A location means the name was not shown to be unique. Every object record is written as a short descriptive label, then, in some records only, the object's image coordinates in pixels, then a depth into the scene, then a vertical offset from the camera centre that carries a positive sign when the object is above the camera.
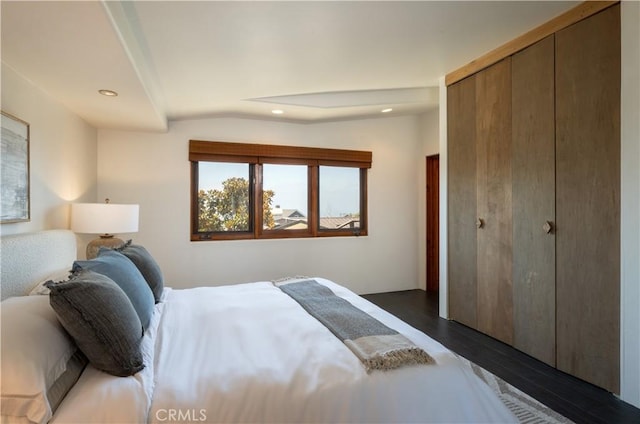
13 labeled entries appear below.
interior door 4.66 -0.26
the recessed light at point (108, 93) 2.38 +0.88
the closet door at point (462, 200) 3.14 +0.11
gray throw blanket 1.35 -0.58
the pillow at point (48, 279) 1.75 -0.40
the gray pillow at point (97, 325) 1.18 -0.42
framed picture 1.85 +0.25
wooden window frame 3.88 +0.59
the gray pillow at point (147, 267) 2.11 -0.36
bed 1.07 -0.62
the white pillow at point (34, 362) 1.00 -0.50
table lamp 2.71 -0.07
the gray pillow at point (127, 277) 1.58 -0.33
